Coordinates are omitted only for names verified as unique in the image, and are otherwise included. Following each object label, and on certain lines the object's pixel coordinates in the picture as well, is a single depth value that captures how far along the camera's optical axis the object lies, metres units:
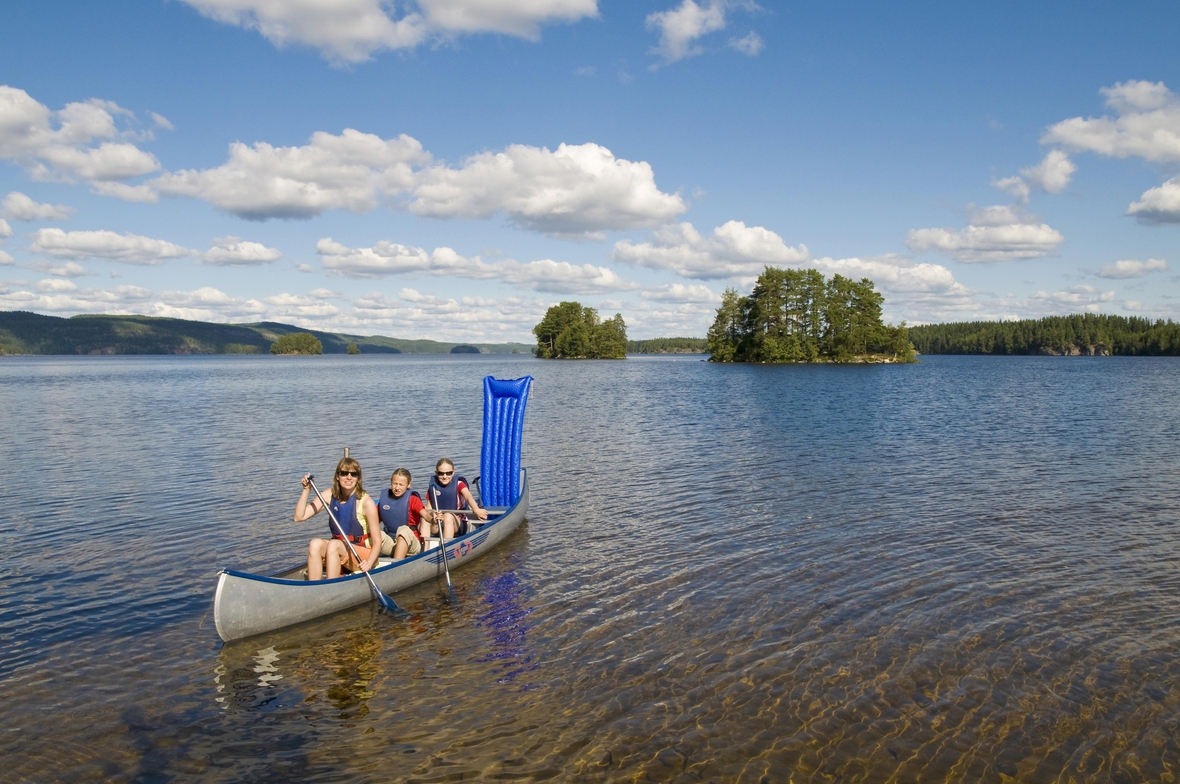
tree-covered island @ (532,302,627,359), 168.00
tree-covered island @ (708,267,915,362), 114.12
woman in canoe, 10.20
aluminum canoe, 8.76
